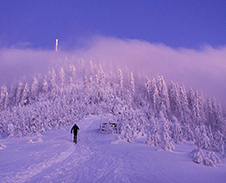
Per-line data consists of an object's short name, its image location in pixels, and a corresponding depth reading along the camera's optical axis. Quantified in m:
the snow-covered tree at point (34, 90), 84.66
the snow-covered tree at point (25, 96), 80.04
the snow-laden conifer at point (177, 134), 20.86
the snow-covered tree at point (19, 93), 84.08
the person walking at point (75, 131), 15.69
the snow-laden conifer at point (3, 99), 79.31
